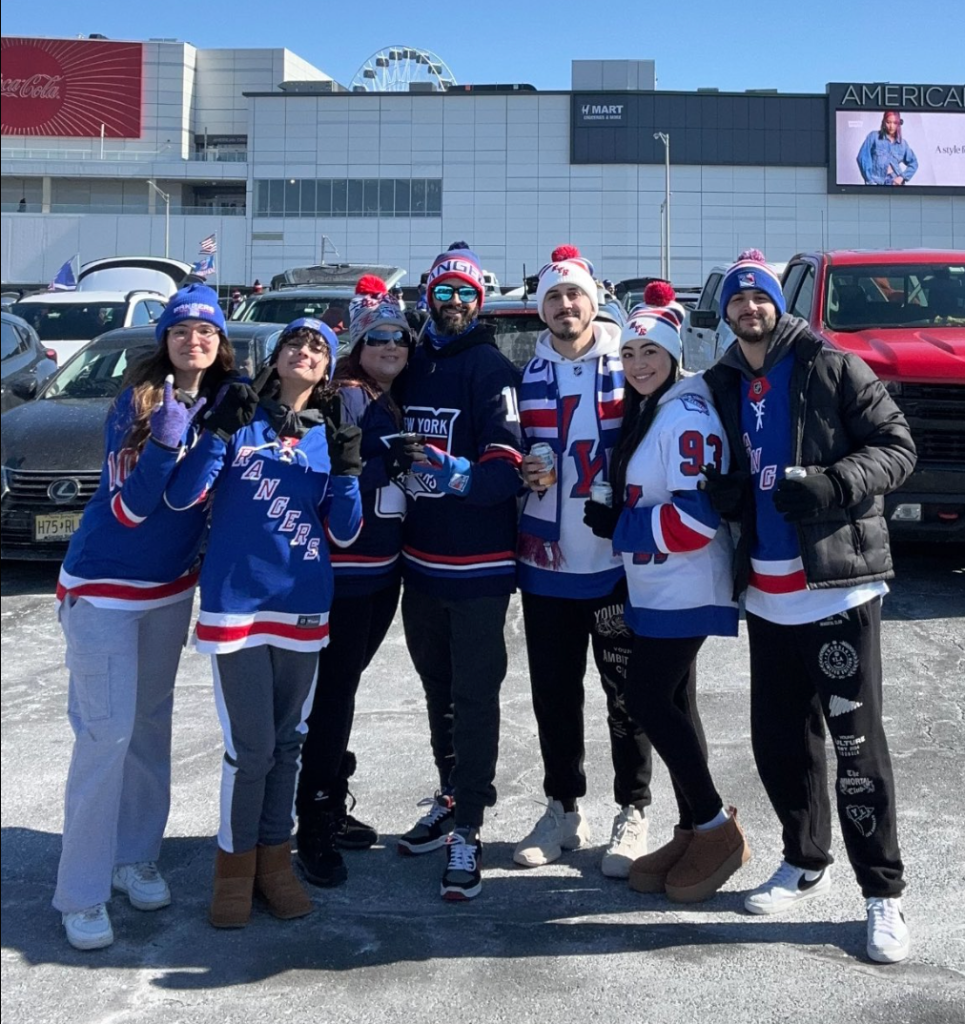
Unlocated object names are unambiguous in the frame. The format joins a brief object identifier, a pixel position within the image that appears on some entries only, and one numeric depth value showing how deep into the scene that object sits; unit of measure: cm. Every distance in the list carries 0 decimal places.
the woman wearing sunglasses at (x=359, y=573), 429
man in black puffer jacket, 374
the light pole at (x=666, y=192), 6247
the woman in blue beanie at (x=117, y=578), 369
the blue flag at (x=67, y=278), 2477
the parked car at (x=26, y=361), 778
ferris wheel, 6981
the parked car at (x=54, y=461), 819
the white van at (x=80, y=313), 1564
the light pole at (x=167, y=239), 6519
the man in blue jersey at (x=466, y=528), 425
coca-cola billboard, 7550
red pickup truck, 801
